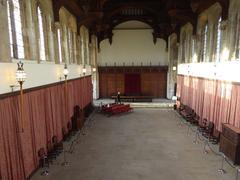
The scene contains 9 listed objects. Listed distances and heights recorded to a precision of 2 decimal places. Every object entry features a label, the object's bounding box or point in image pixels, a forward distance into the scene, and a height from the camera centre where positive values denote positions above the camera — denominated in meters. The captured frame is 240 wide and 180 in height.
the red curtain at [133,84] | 24.02 -2.20
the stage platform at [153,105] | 18.66 -3.57
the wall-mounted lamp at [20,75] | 5.46 -0.25
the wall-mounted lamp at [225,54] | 9.48 +0.42
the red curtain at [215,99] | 8.42 -1.78
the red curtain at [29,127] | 5.56 -2.09
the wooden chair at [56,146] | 8.82 -3.36
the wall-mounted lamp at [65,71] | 10.33 -0.30
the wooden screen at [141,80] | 23.73 -1.75
